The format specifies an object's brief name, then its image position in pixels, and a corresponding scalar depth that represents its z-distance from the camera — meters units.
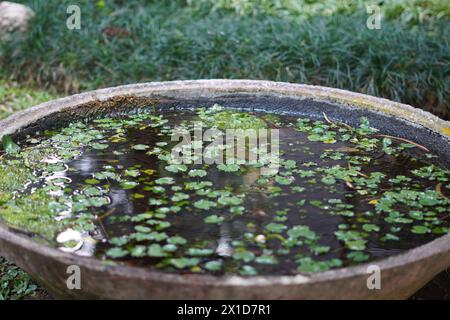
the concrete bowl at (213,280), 1.68
